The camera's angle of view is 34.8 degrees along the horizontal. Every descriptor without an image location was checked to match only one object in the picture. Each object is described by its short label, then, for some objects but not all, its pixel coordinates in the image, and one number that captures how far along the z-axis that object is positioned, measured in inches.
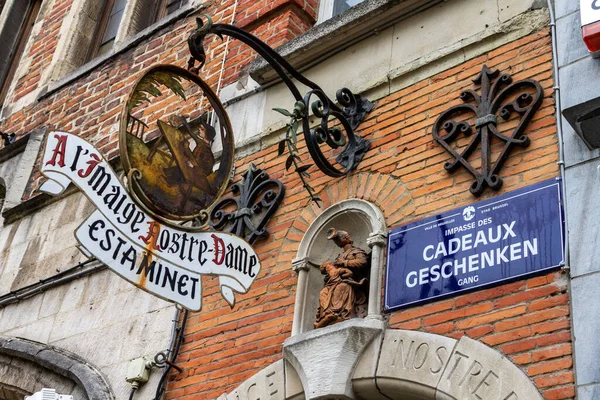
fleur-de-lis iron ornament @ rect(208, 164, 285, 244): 255.0
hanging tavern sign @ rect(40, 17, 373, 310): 201.8
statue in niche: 218.4
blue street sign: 189.9
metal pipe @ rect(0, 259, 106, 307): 297.4
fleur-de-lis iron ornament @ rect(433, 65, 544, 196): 206.5
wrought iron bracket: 224.1
